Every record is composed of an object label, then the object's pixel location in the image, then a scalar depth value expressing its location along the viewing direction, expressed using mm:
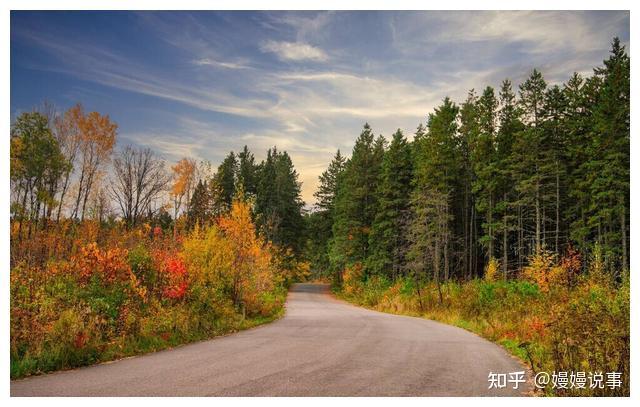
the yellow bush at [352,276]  45281
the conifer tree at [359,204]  46812
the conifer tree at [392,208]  41312
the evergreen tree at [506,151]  34406
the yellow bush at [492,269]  27972
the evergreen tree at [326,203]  60344
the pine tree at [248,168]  63656
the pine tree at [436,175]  33594
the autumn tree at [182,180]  42344
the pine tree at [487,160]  35312
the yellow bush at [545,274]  17562
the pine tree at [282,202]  56844
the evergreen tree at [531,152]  32250
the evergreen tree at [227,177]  59253
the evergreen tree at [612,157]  23266
